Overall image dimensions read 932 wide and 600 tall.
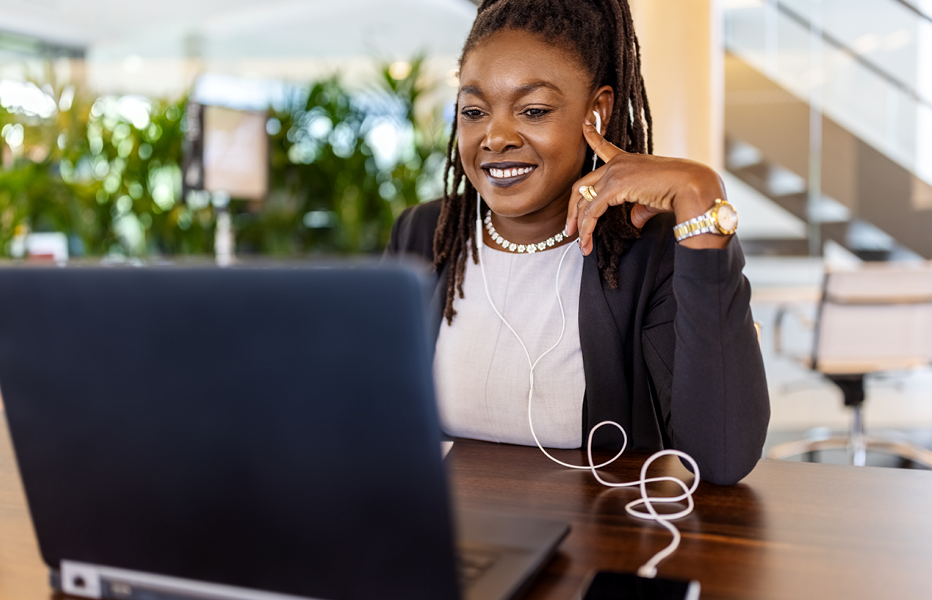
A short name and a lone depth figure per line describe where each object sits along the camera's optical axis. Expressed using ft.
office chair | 10.37
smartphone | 2.00
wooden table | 2.17
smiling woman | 4.00
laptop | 1.59
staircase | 14.87
